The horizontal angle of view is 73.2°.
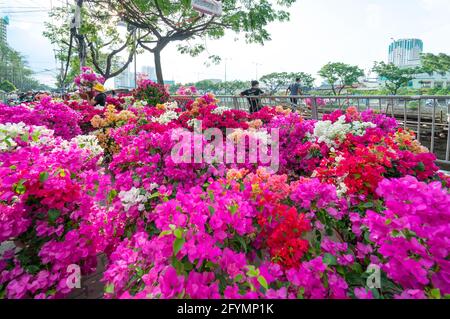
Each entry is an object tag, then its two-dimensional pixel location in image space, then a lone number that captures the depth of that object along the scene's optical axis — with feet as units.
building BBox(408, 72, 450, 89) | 168.26
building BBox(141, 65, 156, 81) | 345.55
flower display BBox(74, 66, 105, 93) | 26.20
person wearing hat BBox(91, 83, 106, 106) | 26.32
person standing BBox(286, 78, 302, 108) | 36.99
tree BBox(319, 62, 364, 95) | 143.74
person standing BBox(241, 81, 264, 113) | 27.55
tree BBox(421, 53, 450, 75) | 96.37
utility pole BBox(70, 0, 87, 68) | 33.55
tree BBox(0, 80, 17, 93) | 198.41
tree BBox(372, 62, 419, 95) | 114.32
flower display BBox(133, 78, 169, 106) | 26.53
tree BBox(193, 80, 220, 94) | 275.73
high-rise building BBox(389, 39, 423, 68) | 297.53
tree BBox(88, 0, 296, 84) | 34.60
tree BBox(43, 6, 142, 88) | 40.86
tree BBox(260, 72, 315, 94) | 196.28
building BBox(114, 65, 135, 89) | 304.95
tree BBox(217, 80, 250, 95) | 251.39
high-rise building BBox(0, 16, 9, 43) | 206.98
